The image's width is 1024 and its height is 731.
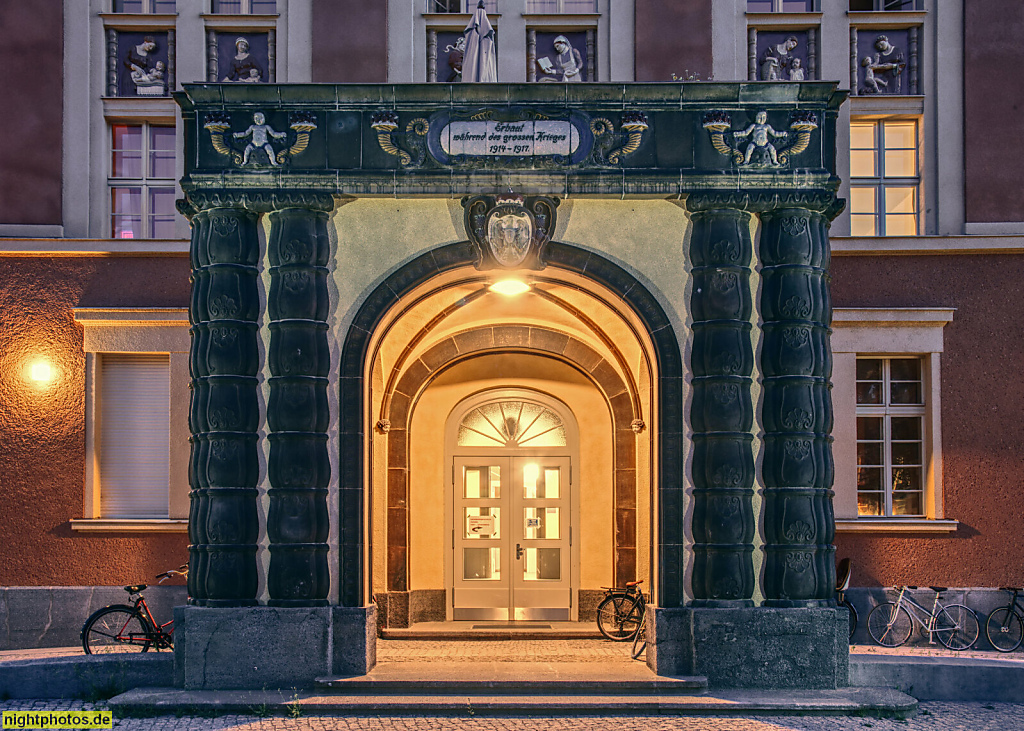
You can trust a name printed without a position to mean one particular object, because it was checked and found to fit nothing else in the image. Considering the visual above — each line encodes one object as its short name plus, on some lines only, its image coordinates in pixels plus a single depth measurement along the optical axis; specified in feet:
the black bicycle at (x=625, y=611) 40.19
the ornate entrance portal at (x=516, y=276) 32.27
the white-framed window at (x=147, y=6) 42.83
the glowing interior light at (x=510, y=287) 36.04
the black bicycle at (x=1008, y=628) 38.63
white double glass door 45.75
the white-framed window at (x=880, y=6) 42.52
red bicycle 36.50
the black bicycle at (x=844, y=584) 38.86
